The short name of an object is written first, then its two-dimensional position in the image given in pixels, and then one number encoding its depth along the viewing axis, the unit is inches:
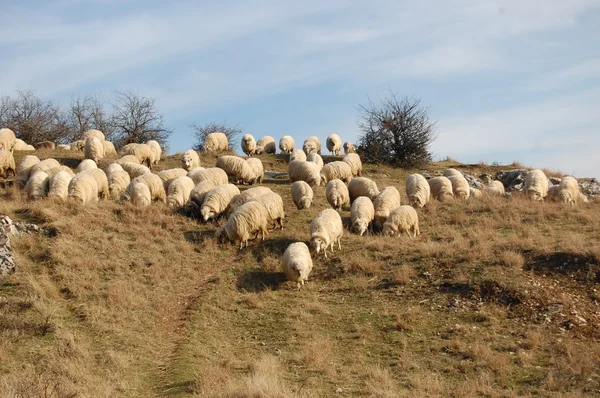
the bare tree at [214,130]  1630.2
